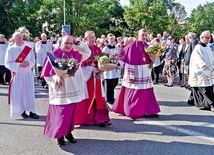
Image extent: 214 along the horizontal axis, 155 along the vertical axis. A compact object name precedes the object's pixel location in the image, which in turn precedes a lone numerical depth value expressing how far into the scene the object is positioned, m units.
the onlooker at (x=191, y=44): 11.54
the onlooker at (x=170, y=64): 13.57
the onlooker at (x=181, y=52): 13.20
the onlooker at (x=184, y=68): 12.64
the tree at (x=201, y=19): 61.57
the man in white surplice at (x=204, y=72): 8.73
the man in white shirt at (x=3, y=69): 14.56
